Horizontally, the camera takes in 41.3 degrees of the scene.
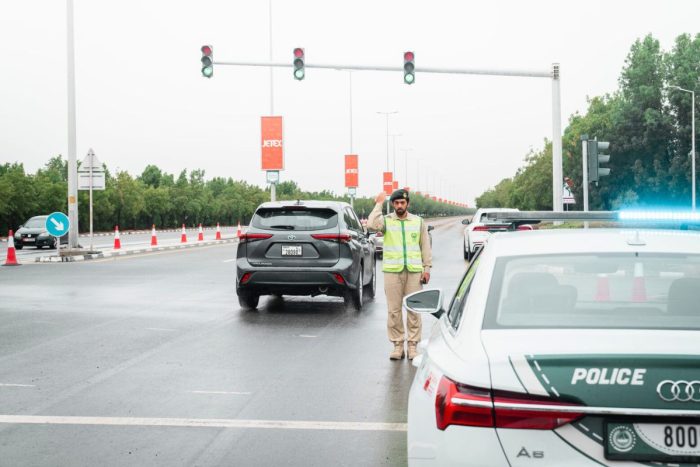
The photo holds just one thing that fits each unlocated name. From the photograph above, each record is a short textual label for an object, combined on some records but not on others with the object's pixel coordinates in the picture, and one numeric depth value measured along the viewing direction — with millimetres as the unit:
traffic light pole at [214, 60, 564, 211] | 22844
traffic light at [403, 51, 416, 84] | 22938
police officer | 9547
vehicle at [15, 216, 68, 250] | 38344
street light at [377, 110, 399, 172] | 84188
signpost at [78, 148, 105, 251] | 28125
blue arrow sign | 25781
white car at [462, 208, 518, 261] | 28078
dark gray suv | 13570
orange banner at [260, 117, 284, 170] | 40406
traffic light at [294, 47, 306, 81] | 23438
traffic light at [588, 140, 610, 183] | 18589
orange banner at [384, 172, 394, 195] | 71875
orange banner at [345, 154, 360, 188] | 59156
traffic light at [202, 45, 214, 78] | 23344
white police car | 3076
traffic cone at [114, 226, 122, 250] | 32891
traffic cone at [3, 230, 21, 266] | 25953
